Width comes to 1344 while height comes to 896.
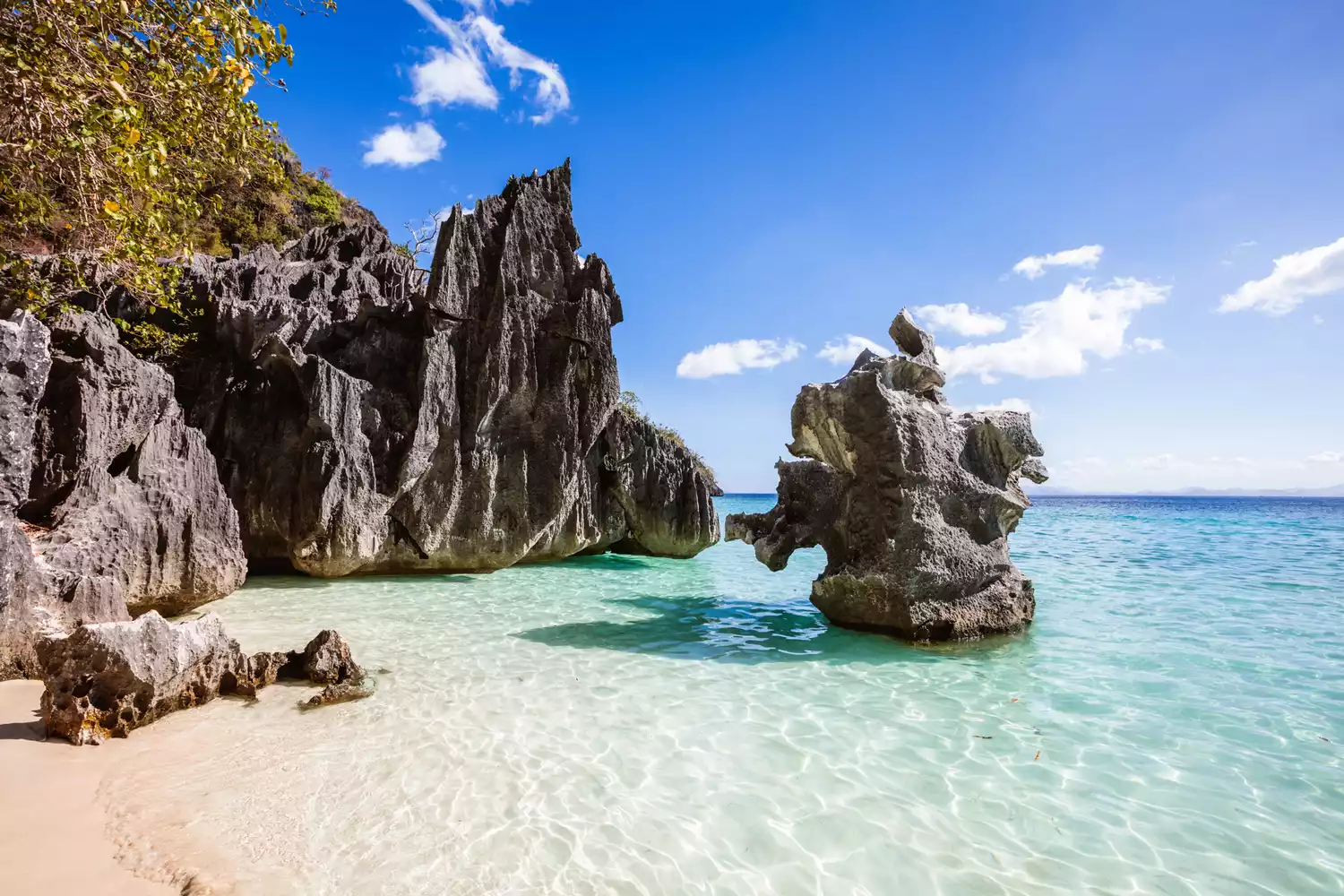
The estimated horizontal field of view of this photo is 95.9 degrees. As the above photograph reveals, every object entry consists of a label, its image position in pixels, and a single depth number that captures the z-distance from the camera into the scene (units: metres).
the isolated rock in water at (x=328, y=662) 5.58
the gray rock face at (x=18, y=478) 4.90
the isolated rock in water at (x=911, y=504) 7.48
